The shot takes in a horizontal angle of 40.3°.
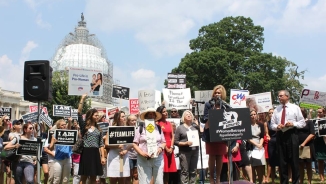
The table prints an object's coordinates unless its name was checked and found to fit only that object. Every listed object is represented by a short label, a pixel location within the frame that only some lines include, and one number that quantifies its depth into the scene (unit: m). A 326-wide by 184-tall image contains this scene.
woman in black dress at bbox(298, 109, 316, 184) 10.73
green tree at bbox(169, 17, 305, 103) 50.78
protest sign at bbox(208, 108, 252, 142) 7.65
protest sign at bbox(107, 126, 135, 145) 10.21
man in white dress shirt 9.30
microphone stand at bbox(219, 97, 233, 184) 7.68
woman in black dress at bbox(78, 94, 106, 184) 9.95
